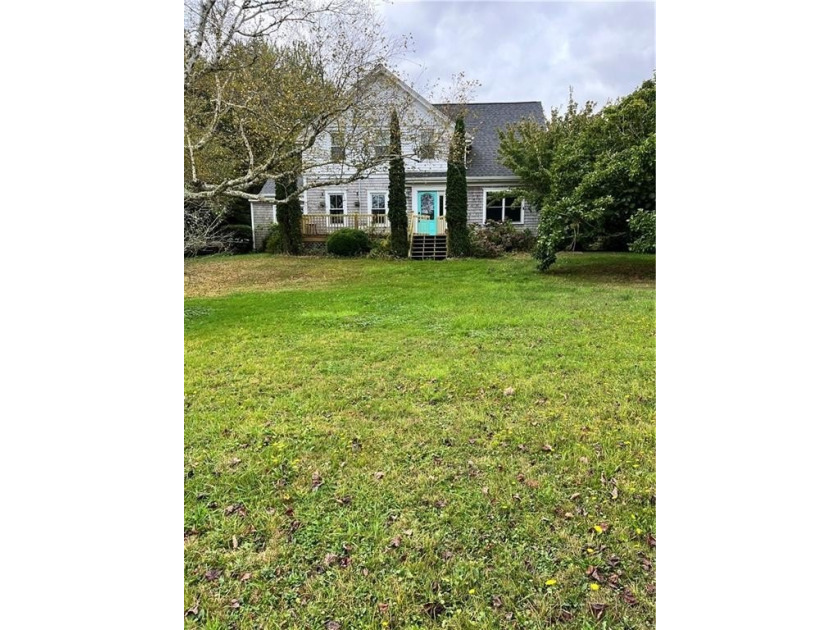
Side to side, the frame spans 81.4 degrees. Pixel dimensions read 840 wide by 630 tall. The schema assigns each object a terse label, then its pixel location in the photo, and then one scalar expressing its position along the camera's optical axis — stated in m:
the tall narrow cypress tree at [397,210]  12.03
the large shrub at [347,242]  12.47
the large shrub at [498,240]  12.16
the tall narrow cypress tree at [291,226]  12.87
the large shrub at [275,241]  13.34
